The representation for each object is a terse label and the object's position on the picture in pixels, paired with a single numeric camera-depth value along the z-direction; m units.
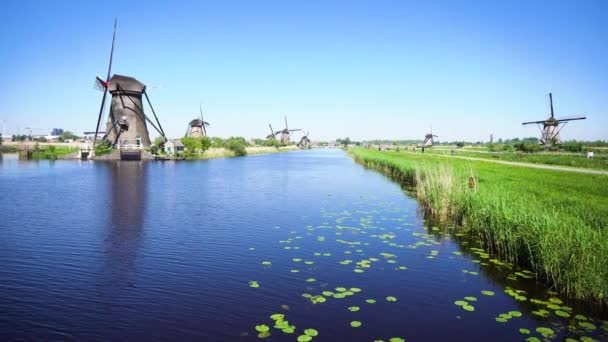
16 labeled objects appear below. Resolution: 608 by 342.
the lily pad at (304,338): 6.21
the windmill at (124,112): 59.56
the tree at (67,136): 159.05
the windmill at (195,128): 94.66
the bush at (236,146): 87.25
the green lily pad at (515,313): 7.51
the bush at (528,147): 66.71
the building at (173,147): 65.88
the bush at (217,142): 94.79
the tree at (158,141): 67.38
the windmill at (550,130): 70.69
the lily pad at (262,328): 6.63
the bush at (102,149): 59.94
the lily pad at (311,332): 6.45
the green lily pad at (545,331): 6.64
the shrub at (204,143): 75.09
